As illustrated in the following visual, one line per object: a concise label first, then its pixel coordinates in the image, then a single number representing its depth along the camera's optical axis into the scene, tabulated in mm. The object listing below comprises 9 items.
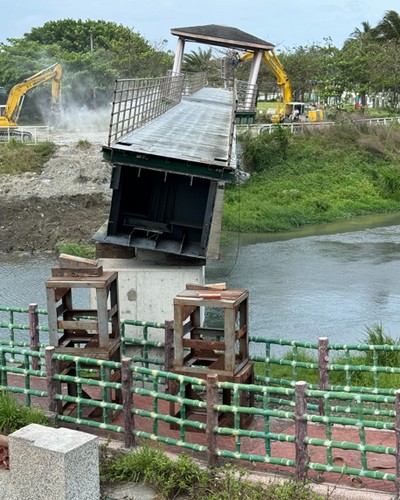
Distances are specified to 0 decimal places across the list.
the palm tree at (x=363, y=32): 86500
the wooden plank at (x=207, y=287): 11164
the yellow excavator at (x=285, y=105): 59688
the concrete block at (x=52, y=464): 8078
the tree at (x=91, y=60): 70375
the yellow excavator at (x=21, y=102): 52812
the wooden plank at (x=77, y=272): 11297
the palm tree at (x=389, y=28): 75119
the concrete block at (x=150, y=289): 15719
